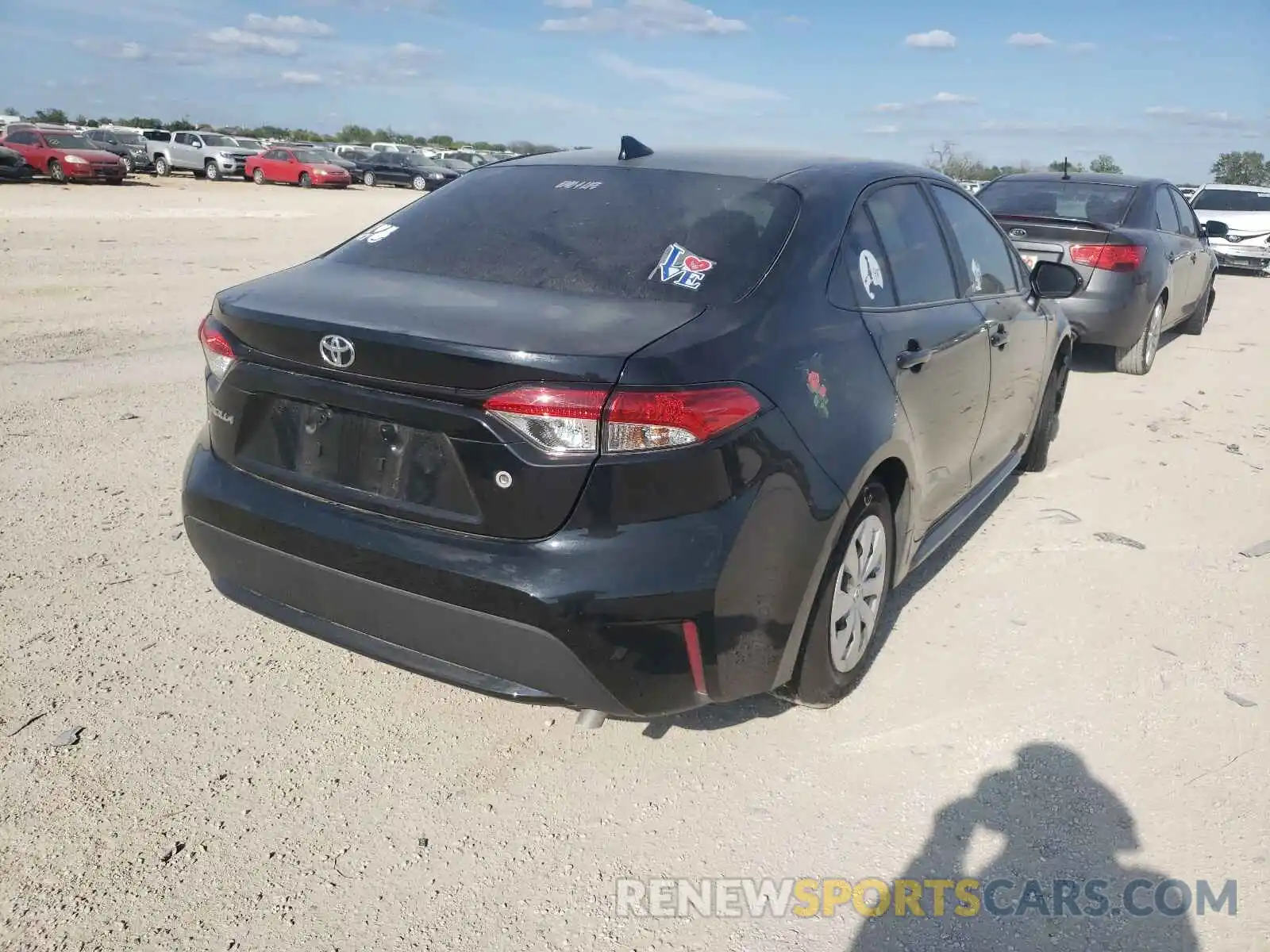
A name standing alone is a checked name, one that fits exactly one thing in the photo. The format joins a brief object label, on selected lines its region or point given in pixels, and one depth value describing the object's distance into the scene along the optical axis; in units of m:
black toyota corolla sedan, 2.34
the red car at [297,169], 35.38
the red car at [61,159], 28.91
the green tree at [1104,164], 45.50
